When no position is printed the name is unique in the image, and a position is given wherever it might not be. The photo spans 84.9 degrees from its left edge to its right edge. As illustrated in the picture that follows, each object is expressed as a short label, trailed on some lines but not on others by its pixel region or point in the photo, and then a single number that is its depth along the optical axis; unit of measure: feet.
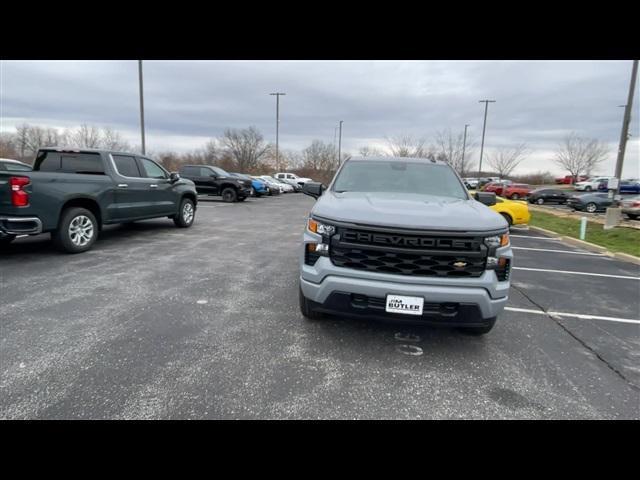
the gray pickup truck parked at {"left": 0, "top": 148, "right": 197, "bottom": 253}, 17.87
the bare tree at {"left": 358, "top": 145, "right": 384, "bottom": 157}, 177.88
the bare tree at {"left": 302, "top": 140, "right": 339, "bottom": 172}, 215.31
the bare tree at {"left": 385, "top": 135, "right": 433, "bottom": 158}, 139.13
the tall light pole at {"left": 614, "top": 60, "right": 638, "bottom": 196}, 44.45
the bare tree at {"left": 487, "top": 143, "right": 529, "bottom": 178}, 186.99
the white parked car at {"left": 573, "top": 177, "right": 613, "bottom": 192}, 134.15
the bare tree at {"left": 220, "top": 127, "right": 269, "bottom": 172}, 194.59
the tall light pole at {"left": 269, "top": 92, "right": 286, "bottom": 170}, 142.31
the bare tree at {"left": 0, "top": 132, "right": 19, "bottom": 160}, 161.07
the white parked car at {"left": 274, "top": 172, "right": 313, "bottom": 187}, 119.80
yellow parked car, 39.32
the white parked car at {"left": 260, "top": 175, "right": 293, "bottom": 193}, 93.32
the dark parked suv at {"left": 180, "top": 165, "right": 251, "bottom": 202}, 60.23
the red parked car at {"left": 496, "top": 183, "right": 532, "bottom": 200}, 112.88
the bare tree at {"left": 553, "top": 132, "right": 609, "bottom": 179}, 194.70
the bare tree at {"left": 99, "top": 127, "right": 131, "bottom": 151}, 167.78
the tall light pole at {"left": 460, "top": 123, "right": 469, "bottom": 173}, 150.24
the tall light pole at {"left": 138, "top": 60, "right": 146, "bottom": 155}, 57.93
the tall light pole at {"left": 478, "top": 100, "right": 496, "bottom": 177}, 141.59
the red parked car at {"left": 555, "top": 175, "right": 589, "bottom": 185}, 191.69
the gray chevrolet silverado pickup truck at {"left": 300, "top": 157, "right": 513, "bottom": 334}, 9.45
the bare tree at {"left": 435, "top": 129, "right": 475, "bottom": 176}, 147.73
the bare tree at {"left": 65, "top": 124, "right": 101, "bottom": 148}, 165.25
